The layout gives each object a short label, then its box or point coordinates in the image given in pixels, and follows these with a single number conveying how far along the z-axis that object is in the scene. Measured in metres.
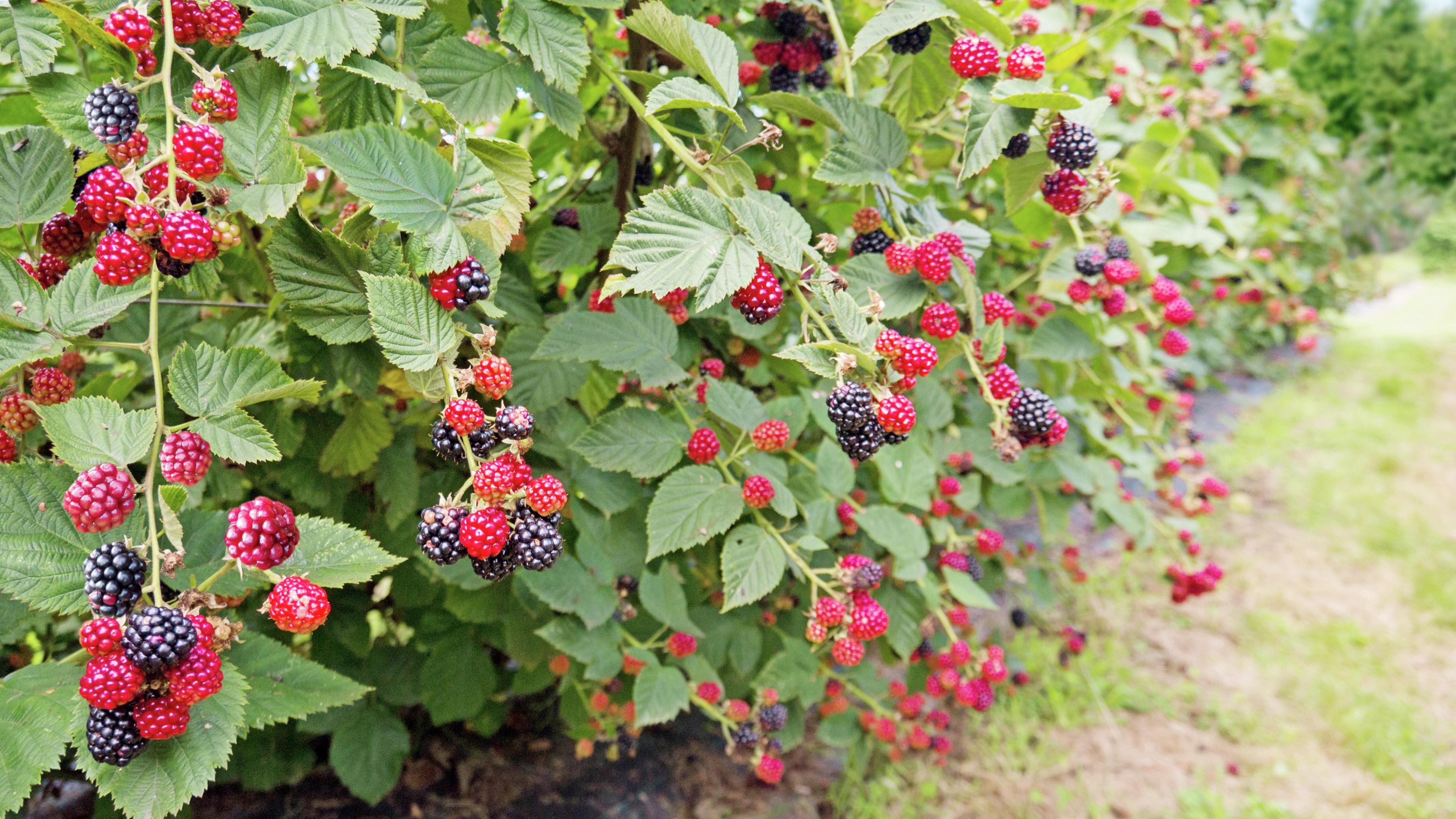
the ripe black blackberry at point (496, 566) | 0.41
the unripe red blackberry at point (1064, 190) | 0.54
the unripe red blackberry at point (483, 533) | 0.39
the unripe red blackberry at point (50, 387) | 0.44
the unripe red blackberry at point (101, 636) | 0.36
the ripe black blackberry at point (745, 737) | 0.72
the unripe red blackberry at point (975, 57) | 0.51
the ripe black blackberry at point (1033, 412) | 0.54
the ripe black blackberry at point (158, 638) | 0.36
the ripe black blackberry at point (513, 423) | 0.41
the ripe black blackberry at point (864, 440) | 0.45
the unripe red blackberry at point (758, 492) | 0.58
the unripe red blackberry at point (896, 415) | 0.43
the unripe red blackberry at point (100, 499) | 0.37
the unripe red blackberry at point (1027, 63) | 0.51
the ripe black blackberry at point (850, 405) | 0.43
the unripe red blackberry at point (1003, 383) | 0.55
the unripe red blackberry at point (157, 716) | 0.38
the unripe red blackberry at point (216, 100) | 0.39
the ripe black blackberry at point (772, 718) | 0.74
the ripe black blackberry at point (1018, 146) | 0.53
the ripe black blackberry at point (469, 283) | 0.41
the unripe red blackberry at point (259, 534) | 0.37
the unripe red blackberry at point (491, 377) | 0.40
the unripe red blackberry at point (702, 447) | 0.58
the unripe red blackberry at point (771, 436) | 0.57
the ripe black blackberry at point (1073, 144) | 0.52
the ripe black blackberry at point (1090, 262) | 0.69
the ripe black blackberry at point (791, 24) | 0.62
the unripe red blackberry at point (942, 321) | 0.53
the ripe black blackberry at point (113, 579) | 0.37
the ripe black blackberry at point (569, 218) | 0.64
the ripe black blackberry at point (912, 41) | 0.55
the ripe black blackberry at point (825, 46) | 0.64
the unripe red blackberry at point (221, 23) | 0.40
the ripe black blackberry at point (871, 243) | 0.59
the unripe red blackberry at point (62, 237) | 0.45
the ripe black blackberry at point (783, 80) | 0.64
